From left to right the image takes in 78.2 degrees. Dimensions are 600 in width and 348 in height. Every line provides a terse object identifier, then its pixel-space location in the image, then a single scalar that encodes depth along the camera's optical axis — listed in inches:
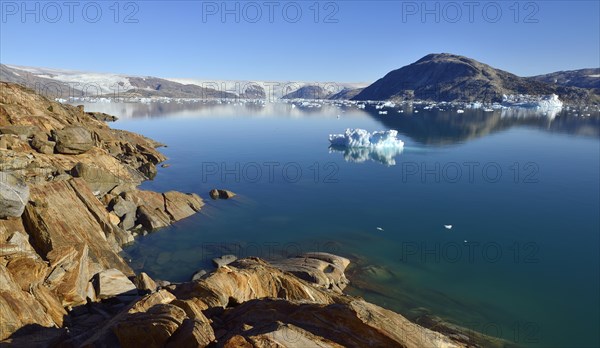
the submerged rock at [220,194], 1016.4
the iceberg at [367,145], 1696.6
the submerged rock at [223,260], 642.8
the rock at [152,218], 789.9
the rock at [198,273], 588.9
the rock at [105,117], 2745.3
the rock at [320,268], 550.9
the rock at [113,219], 735.6
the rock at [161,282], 538.4
